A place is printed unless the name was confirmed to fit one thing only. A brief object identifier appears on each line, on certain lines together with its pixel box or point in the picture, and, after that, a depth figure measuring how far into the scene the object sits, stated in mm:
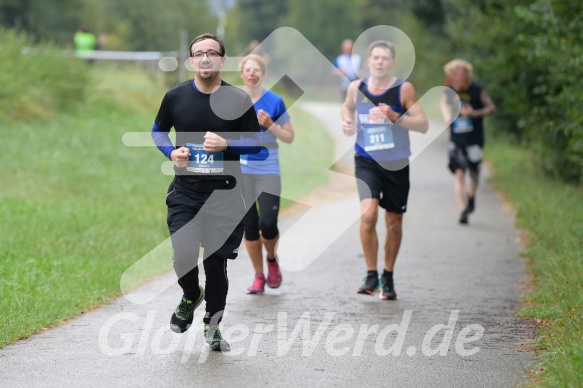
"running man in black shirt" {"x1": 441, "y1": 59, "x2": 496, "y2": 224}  29500
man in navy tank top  18453
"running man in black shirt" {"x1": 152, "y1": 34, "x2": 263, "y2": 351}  13852
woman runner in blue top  18859
